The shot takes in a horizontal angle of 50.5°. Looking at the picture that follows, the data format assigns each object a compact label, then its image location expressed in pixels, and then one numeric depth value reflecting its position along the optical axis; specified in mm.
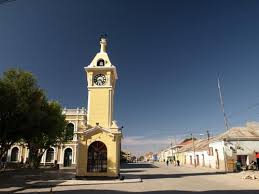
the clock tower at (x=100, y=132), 23594
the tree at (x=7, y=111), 23234
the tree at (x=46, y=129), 26775
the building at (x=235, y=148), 34844
